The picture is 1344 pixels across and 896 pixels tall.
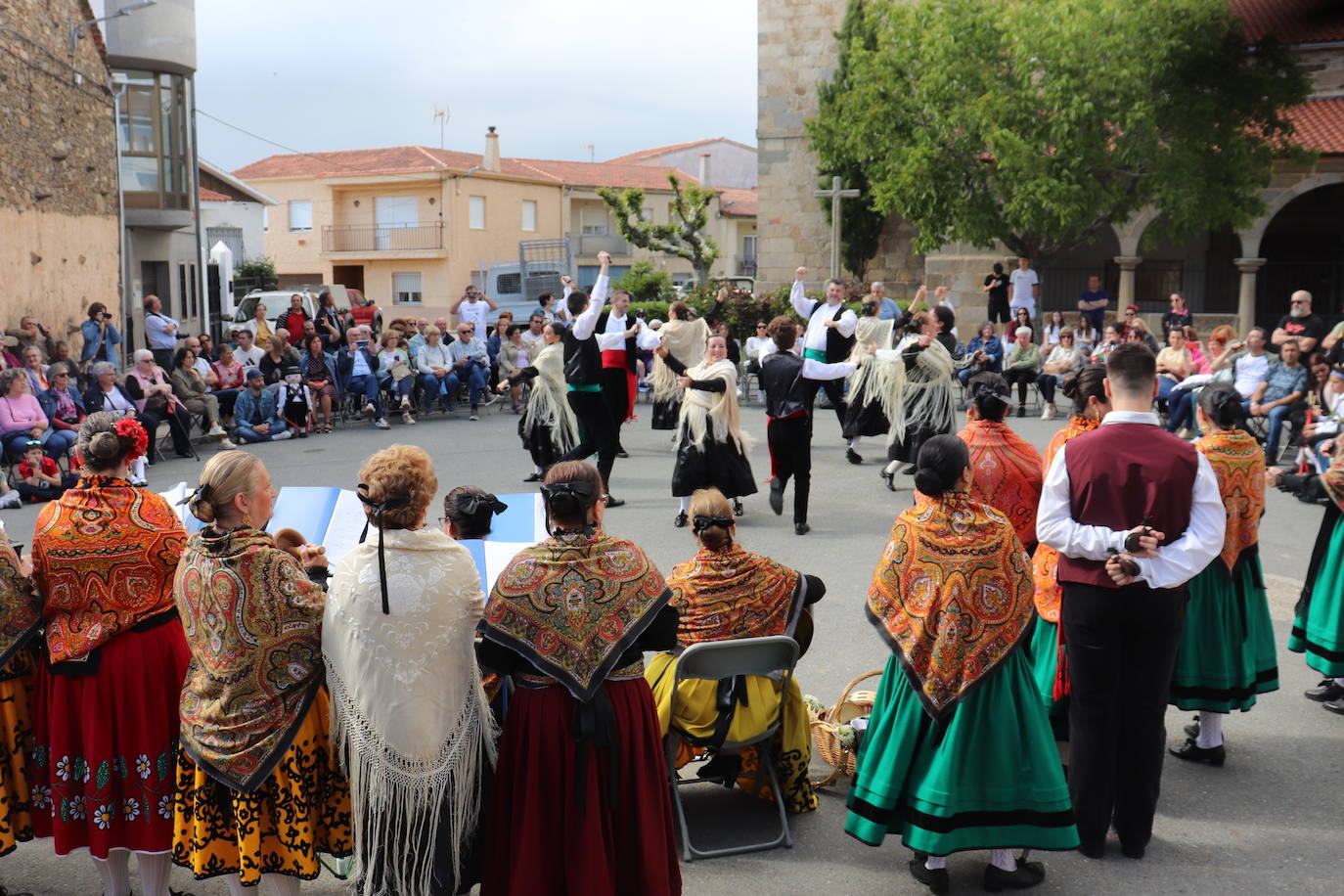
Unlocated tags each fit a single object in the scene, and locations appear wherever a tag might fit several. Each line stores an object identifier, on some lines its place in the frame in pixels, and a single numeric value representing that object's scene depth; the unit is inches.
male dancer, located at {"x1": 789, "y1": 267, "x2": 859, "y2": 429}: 474.0
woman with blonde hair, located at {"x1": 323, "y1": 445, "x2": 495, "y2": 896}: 143.9
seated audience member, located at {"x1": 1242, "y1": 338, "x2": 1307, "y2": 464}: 518.0
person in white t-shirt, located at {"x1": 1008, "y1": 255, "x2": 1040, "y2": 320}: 881.5
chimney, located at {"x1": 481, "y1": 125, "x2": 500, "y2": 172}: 1881.2
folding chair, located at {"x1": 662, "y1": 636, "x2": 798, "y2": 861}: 177.3
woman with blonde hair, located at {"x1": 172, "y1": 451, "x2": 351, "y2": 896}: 146.9
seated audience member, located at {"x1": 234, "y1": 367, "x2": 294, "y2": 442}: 594.5
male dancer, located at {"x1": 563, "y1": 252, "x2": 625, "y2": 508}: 429.4
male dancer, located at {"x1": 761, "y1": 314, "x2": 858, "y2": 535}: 383.6
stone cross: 882.8
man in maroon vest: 169.5
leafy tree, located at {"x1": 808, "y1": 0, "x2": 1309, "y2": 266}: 847.1
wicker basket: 205.6
